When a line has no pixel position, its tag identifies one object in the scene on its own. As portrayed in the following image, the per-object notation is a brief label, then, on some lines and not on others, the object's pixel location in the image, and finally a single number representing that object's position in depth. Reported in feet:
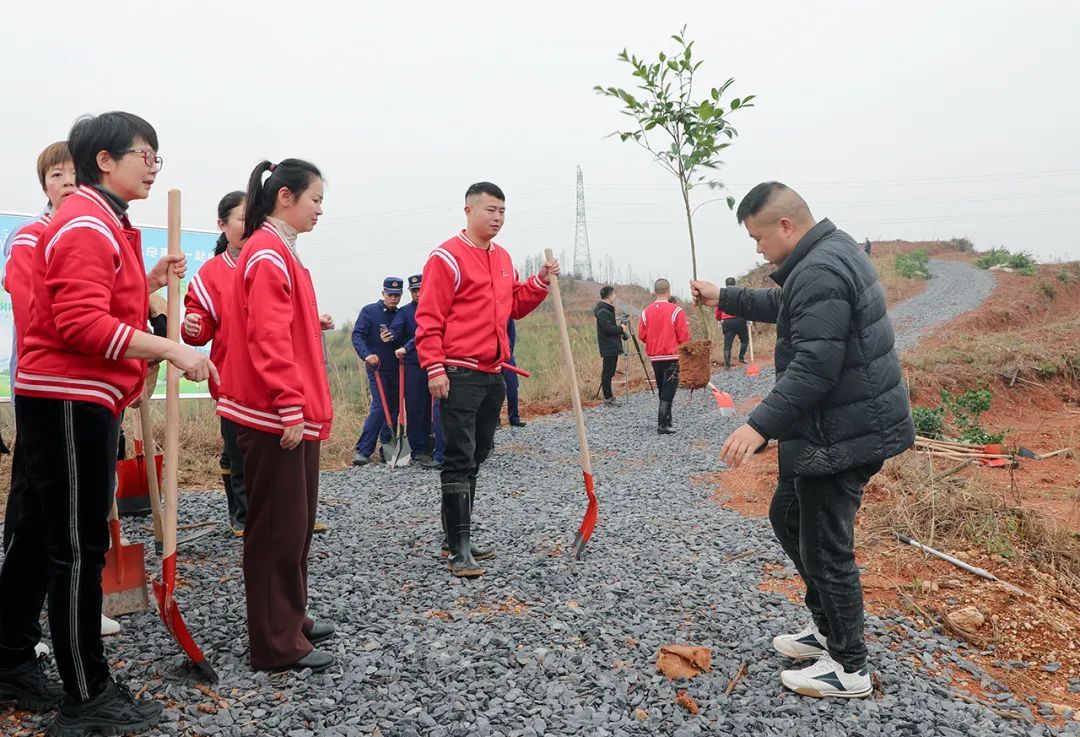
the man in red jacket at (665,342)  34.53
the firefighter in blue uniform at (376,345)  27.63
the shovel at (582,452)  14.56
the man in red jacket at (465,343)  13.74
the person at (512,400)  35.35
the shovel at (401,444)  26.99
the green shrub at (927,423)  27.94
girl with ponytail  9.39
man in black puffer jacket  8.73
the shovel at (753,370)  47.81
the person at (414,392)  26.91
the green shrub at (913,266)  99.30
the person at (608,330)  41.47
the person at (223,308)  11.53
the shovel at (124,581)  11.77
